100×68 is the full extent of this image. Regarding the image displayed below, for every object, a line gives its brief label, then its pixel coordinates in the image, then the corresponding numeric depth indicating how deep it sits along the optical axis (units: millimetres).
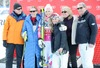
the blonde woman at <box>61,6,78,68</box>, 5293
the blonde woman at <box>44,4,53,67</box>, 5160
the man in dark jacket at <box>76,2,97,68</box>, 4961
